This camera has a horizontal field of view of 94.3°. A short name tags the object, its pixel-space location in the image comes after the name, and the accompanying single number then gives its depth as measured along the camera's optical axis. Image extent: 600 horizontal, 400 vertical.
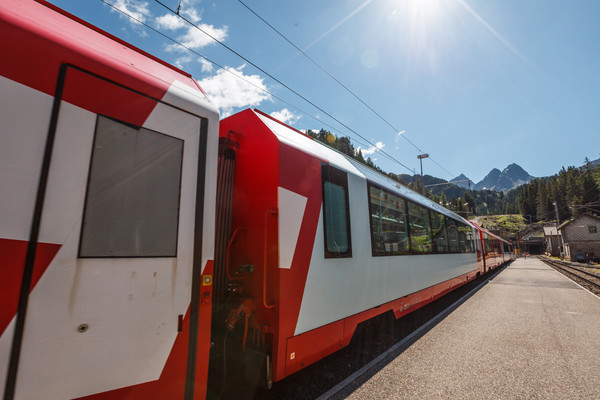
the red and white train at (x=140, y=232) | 1.58
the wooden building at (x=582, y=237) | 41.69
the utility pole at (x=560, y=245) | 53.92
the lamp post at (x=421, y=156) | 21.28
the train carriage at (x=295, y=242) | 3.01
